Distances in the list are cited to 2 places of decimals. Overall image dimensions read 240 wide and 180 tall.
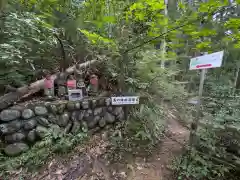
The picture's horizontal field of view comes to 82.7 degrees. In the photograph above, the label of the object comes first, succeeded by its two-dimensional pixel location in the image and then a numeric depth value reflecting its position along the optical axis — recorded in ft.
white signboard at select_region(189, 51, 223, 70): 6.85
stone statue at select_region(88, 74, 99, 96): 11.35
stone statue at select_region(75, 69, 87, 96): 10.55
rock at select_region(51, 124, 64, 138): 8.40
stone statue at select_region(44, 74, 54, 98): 9.33
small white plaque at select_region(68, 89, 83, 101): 9.80
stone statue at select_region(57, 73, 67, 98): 10.36
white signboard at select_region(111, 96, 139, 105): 8.10
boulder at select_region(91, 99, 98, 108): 10.22
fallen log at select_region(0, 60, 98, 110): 7.86
